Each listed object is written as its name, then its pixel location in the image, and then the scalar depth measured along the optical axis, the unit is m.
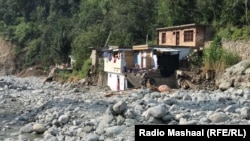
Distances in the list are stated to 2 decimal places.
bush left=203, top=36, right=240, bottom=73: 27.89
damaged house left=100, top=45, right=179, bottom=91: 31.17
